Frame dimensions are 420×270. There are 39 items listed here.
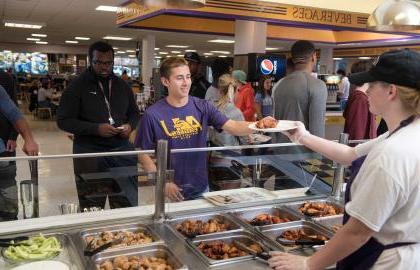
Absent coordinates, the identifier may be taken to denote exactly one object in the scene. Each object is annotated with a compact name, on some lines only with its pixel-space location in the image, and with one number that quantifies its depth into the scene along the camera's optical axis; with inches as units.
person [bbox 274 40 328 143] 139.9
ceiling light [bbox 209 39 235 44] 571.8
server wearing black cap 47.1
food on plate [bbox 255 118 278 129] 86.9
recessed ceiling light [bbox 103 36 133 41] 626.2
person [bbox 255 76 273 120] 240.4
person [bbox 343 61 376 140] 157.8
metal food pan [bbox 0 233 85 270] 61.6
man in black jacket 123.3
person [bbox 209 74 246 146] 152.0
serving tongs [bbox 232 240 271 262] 65.9
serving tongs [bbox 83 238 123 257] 64.5
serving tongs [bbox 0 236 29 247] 65.3
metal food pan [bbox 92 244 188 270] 64.5
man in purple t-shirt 91.0
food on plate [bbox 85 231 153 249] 69.1
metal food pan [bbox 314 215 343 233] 82.8
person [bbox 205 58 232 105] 191.0
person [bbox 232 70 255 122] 202.2
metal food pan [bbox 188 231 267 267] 66.1
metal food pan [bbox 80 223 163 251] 72.2
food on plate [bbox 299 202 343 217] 87.0
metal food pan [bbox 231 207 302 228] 85.4
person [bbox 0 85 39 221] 82.1
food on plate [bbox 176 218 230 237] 75.1
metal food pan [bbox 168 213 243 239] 78.7
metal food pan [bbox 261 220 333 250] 77.2
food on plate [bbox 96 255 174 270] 63.1
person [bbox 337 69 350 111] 383.6
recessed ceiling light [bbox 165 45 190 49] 745.7
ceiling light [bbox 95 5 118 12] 338.3
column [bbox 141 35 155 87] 530.0
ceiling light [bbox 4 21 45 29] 457.7
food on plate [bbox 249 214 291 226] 80.9
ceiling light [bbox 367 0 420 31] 119.5
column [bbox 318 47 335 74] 600.7
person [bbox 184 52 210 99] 216.4
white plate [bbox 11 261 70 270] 60.3
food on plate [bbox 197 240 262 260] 68.2
